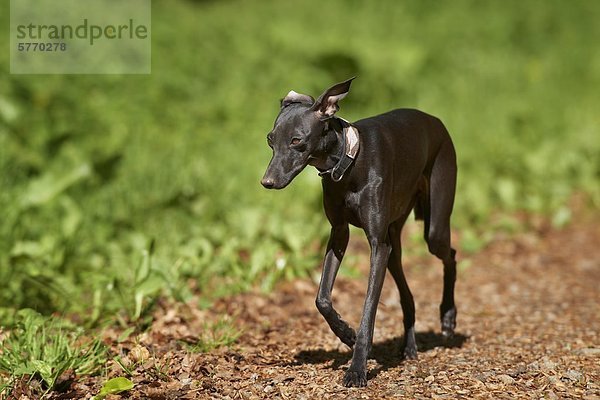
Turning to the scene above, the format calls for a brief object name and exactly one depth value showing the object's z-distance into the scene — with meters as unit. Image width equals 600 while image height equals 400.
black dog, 7.96
